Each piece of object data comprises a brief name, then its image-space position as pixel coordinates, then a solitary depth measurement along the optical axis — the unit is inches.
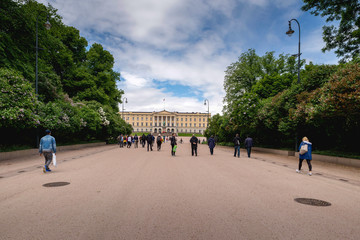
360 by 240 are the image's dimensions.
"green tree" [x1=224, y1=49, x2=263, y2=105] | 1585.9
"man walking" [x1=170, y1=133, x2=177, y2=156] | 747.4
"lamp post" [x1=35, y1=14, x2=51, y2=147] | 681.1
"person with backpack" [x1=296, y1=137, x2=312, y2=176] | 393.1
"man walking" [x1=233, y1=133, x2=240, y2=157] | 707.4
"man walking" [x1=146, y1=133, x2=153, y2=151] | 938.7
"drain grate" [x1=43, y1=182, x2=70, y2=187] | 276.0
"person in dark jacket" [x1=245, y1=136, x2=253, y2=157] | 695.7
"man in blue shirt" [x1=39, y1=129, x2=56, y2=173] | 369.7
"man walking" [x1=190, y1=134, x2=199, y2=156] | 734.4
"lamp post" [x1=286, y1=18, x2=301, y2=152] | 679.7
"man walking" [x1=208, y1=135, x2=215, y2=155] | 812.3
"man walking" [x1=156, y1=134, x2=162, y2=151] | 976.4
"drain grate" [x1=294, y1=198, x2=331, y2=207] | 211.9
